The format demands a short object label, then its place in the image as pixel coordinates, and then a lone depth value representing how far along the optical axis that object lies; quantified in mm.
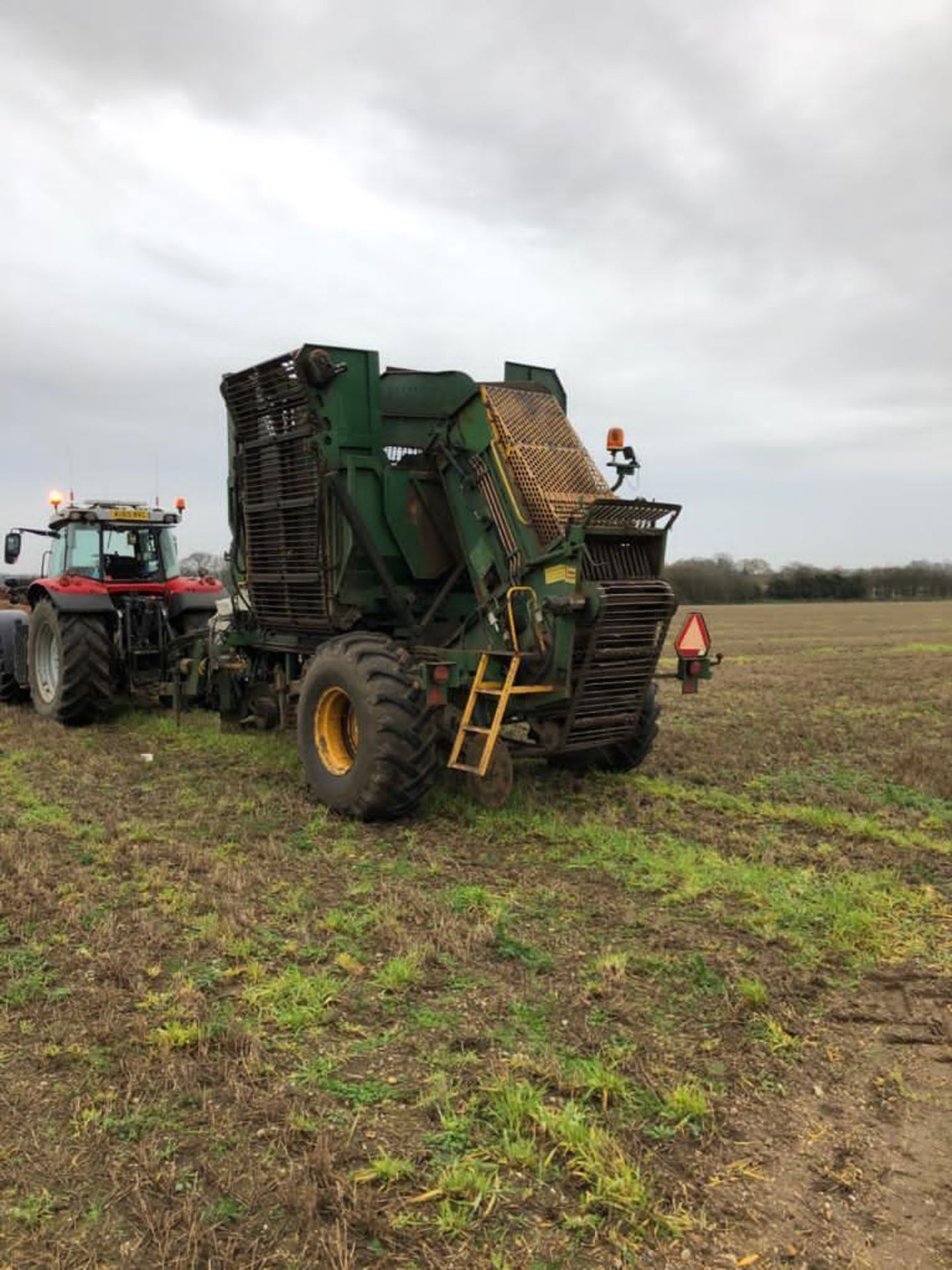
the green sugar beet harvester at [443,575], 6609
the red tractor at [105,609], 10758
